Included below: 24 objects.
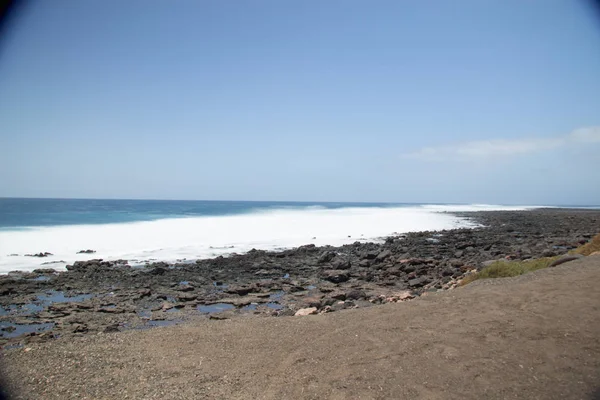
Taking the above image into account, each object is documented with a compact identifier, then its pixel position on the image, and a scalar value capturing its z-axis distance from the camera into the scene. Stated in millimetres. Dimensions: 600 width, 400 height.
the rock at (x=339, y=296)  12823
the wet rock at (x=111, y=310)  11984
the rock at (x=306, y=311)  10434
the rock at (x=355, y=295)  12836
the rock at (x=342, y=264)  19141
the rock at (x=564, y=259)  11594
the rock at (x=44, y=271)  17450
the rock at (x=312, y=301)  12130
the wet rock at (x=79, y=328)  10055
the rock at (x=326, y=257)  21312
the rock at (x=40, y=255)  22603
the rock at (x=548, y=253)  18845
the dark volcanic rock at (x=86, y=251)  23816
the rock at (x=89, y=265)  18047
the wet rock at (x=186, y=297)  13609
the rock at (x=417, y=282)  15289
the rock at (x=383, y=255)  21484
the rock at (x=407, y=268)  17969
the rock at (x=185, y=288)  14764
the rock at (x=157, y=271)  17516
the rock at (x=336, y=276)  16859
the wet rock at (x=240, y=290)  14645
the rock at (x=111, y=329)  9711
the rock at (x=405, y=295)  12055
